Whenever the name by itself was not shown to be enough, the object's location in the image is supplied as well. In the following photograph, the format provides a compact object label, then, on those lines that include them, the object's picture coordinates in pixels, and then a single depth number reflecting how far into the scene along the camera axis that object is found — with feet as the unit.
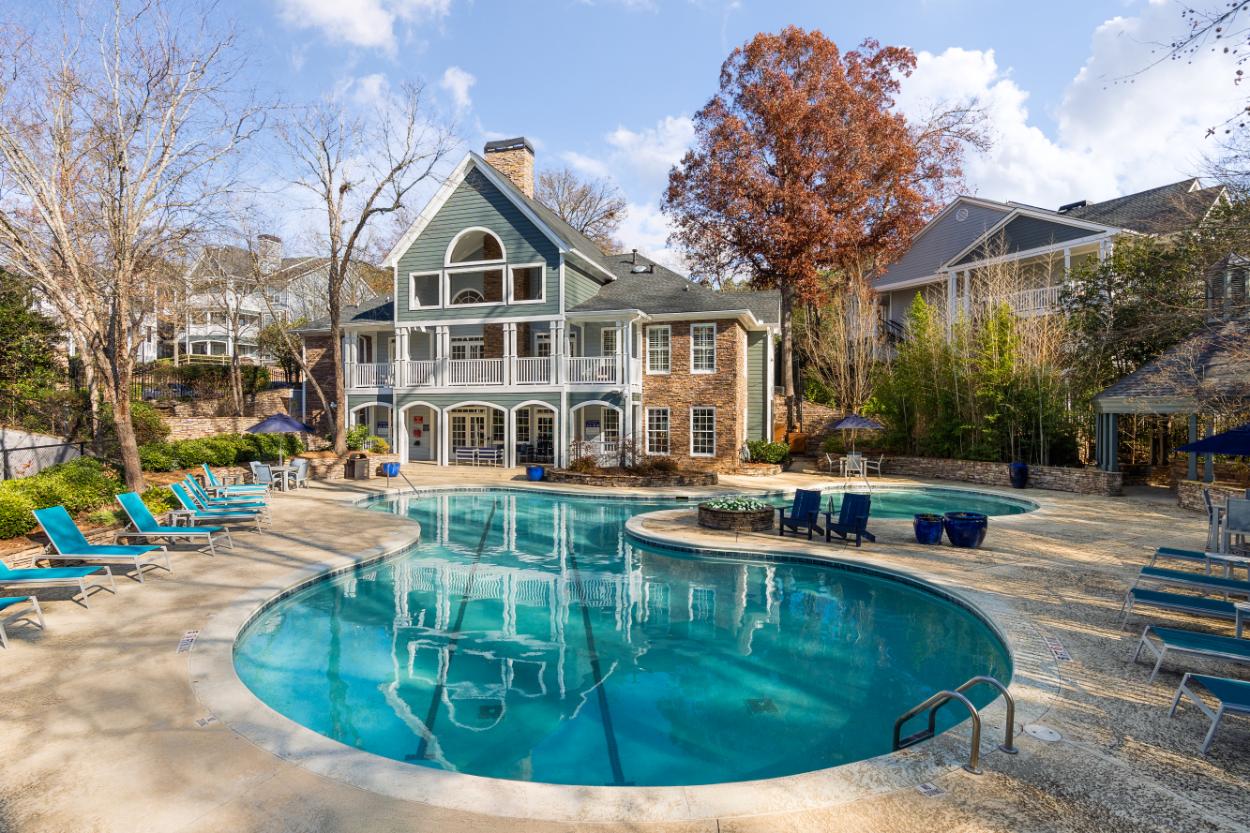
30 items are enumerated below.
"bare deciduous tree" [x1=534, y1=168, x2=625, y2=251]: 140.26
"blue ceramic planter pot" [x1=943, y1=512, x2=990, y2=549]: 36.29
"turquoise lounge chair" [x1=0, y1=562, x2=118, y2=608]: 21.58
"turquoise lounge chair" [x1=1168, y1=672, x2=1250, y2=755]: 13.62
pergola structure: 46.44
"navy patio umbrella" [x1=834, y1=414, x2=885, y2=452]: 69.15
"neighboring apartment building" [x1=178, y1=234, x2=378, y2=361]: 97.55
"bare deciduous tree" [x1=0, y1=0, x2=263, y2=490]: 34.04
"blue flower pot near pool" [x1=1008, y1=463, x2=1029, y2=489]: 63.36
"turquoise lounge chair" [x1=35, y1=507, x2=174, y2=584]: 25.71
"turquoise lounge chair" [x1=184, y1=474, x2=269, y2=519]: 38.86
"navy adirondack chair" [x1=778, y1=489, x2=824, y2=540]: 38.73
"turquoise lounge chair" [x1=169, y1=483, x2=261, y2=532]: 35.40
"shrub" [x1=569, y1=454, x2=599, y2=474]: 64.90
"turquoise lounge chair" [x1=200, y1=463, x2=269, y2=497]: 42.98
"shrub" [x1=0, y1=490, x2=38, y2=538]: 28.75
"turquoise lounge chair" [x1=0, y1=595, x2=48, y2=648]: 19.36
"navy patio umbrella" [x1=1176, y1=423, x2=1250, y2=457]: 29.43
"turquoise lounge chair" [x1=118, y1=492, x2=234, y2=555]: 31.37
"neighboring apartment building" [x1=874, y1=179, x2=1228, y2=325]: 76.84
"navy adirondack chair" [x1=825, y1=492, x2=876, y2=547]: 36.81
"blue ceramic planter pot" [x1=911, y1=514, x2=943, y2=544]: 37.45
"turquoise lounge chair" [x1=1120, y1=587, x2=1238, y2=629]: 20.24
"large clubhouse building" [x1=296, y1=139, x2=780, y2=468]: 73.61
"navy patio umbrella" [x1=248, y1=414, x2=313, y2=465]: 54.25
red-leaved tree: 86.48
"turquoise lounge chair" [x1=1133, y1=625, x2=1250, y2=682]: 16.42
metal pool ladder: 13.39
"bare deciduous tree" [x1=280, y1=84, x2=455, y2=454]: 68.49
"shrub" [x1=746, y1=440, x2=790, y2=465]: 77.71
